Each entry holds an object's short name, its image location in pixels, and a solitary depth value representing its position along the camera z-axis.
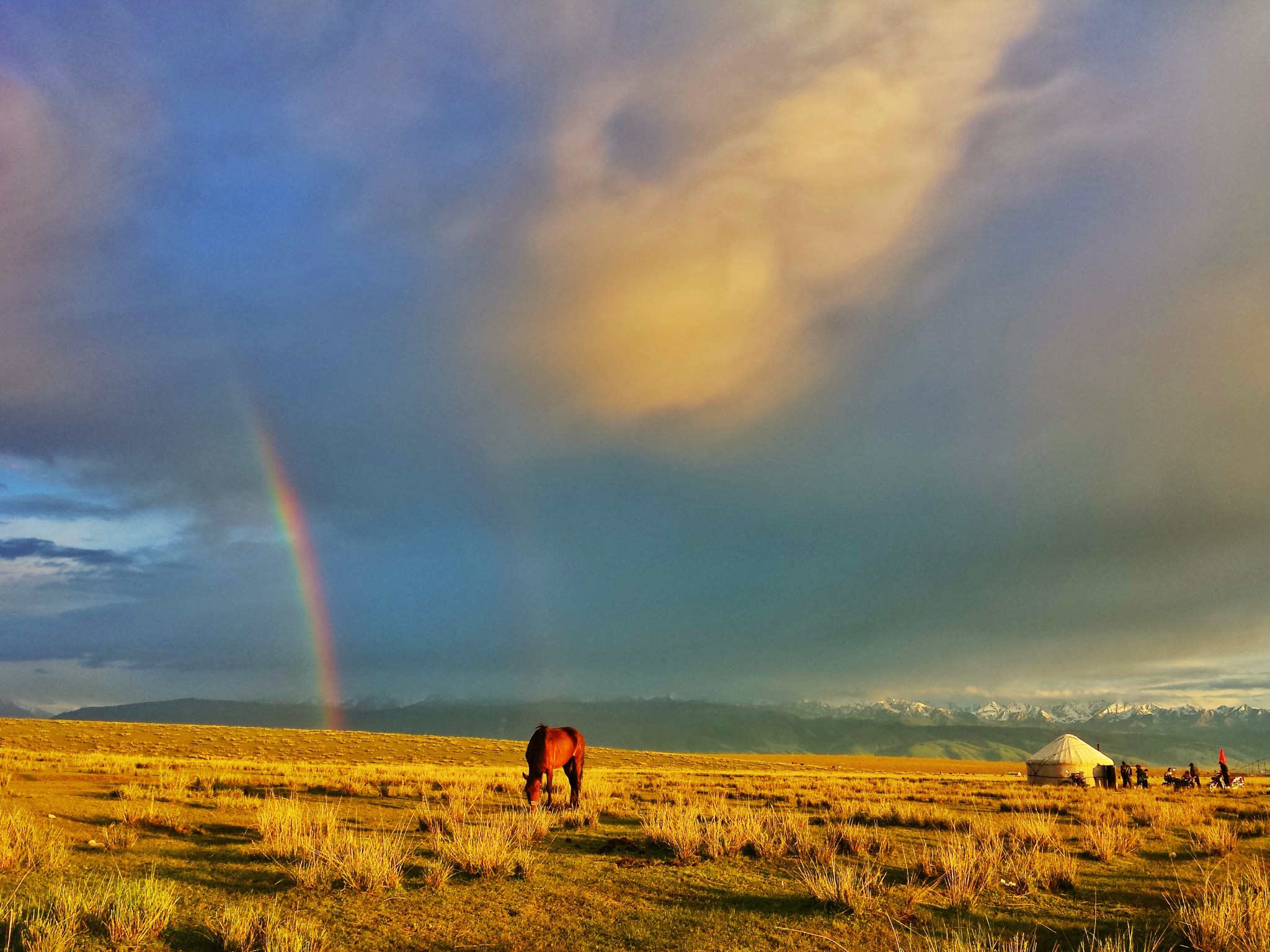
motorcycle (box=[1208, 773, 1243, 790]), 47.75
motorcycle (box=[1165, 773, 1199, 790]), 46.22
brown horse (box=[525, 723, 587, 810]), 19.77
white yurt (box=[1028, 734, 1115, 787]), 58.91
